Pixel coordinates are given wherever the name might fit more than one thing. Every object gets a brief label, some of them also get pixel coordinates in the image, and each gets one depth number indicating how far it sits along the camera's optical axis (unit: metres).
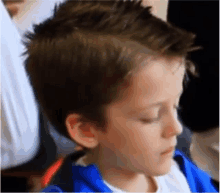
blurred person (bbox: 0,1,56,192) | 1.73
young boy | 1.64
